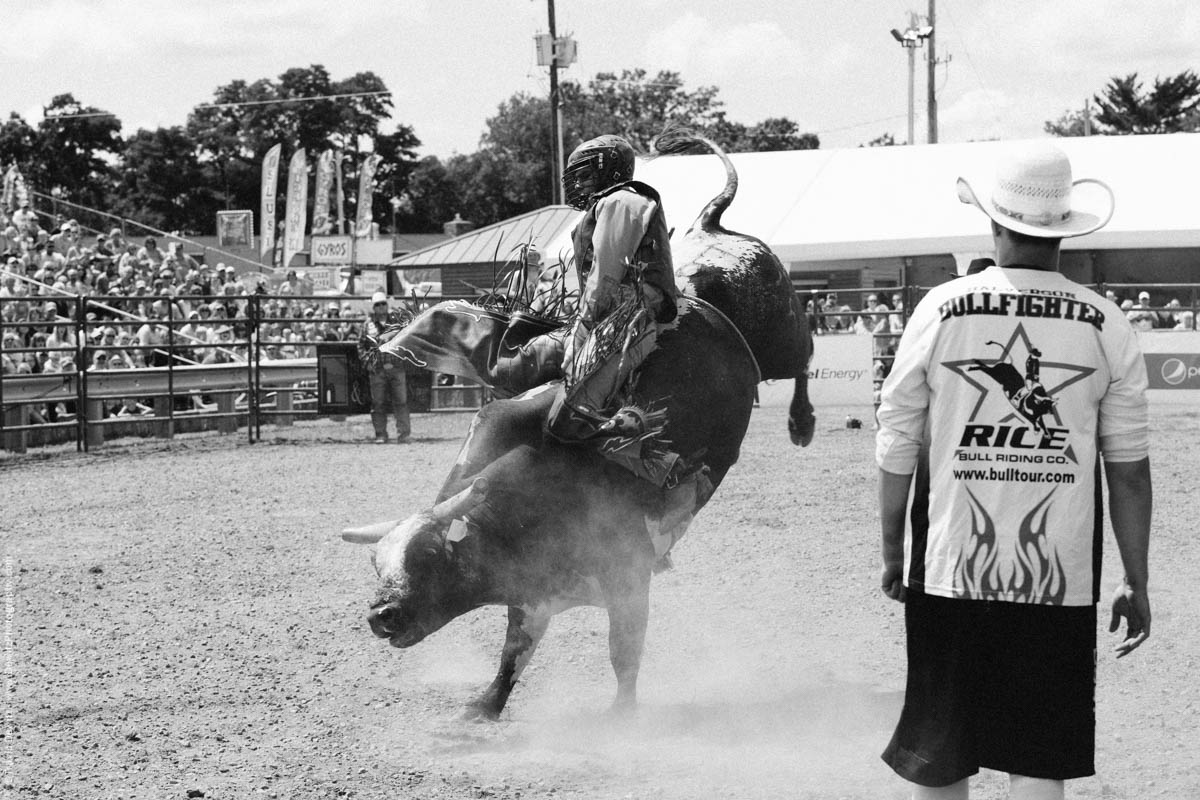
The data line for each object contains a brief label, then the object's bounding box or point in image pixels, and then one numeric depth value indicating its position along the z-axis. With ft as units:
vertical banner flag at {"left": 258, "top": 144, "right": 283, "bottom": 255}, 123.92
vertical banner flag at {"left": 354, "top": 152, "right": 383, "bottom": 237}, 132.46
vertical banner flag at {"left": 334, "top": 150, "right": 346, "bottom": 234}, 154.58
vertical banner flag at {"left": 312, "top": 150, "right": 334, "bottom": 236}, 130.82
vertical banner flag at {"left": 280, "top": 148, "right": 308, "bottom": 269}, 126.00
